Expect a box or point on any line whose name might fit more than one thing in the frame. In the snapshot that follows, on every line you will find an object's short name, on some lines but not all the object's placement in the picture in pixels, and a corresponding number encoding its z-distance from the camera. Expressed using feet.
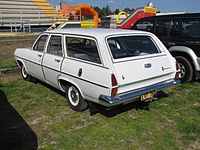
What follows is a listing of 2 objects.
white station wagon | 11.89
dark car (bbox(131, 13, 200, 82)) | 19.15
